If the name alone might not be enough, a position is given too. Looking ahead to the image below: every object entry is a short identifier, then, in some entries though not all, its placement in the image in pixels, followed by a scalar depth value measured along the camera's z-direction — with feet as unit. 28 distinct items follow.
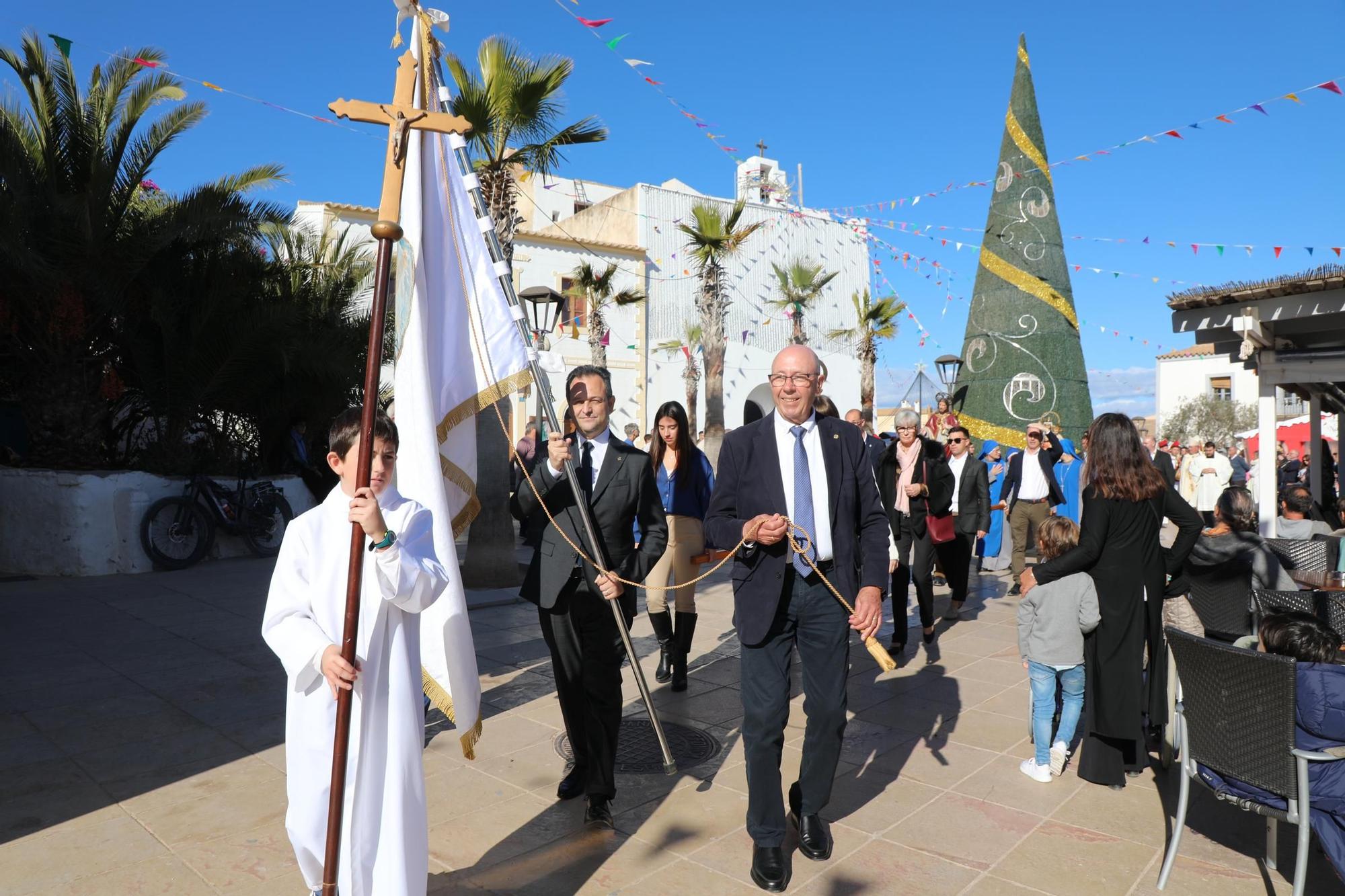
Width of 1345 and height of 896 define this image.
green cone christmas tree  45.52
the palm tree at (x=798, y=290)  99.76
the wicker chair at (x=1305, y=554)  17.81
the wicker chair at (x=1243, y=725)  9.52
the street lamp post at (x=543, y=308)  32.01
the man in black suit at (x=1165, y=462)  37.68
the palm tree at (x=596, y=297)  95.96
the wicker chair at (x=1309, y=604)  14.11
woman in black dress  13.69
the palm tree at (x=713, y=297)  68.18
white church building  106.73
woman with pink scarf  23.08
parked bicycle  33.94
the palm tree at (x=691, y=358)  116.26
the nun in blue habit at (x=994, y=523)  37.68
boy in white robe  7.89
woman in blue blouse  19.54
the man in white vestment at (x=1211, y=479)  52.90
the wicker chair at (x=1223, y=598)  15.42
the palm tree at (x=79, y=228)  32.99
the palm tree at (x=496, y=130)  31.48
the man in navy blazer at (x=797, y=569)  11.14
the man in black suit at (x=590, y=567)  12.55
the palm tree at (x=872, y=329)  96.63
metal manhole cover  14.83
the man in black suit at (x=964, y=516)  25.38
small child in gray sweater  14.10
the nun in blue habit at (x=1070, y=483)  35.42
